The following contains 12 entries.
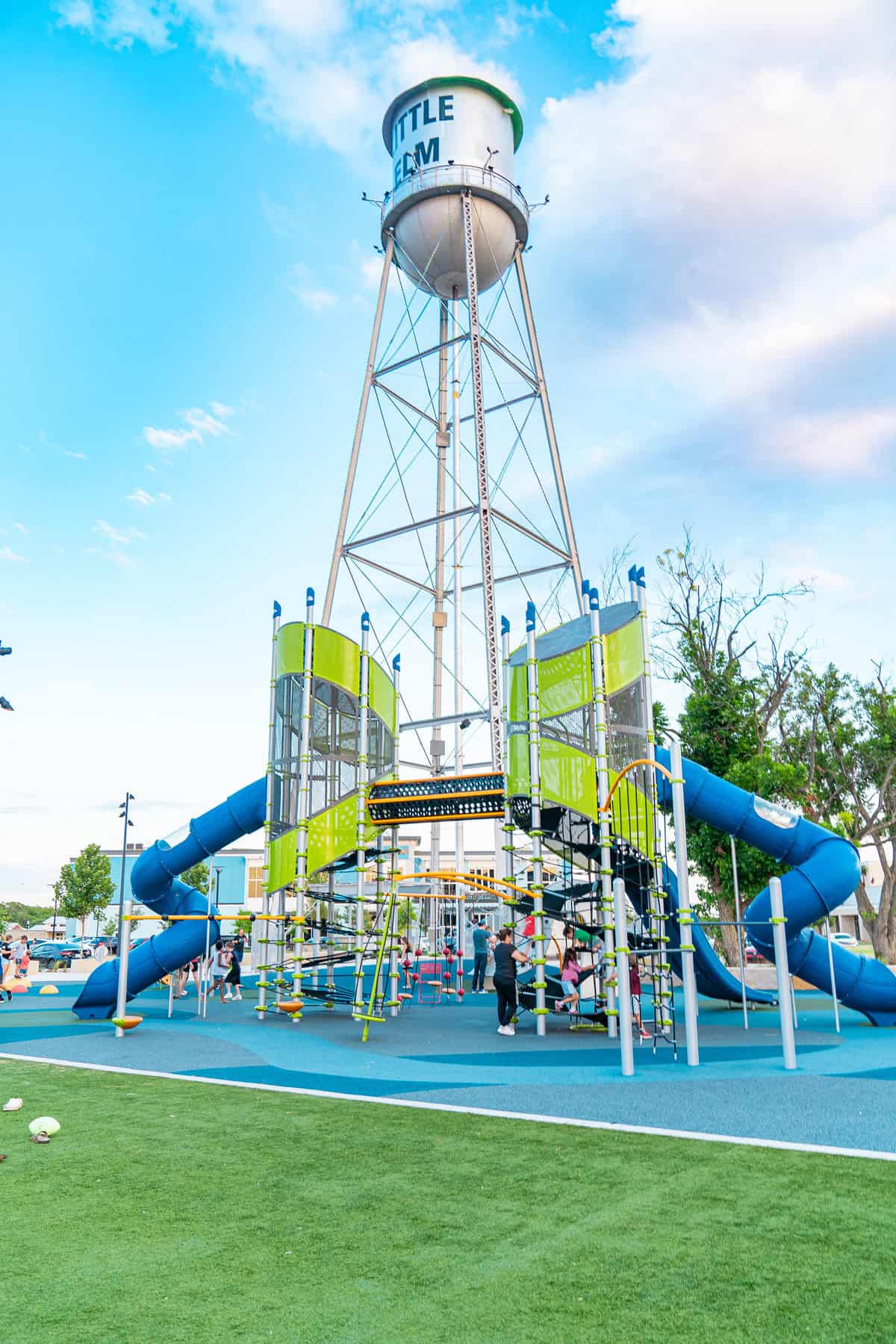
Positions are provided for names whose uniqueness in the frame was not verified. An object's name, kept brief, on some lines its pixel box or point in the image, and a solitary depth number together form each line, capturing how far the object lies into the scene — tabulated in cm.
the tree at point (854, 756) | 2964
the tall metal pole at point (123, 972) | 1545
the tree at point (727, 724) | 2552
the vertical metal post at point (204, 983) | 1848
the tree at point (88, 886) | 5050
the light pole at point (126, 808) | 3907
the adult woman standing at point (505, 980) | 1487
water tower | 2520
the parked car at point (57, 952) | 4231
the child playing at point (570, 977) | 1641
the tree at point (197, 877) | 6944
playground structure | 1548
